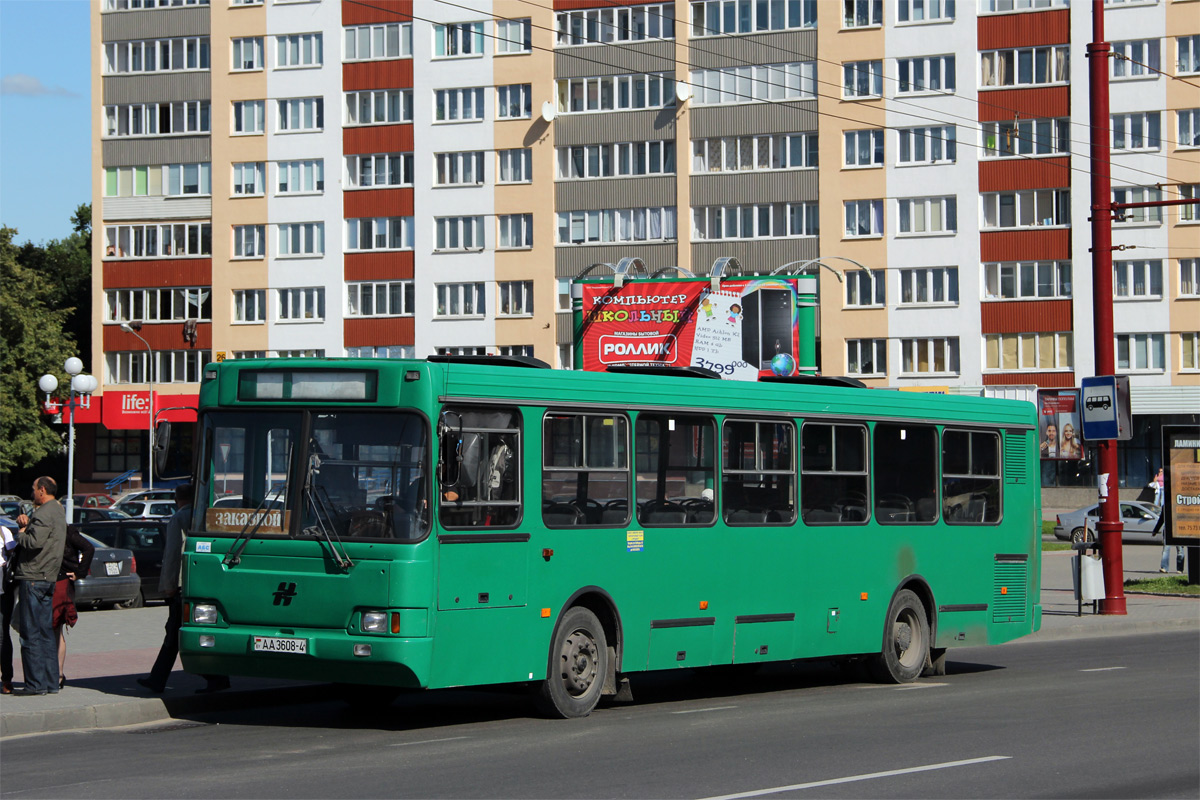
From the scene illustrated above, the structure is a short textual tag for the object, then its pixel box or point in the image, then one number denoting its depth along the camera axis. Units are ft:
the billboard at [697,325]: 138.92
